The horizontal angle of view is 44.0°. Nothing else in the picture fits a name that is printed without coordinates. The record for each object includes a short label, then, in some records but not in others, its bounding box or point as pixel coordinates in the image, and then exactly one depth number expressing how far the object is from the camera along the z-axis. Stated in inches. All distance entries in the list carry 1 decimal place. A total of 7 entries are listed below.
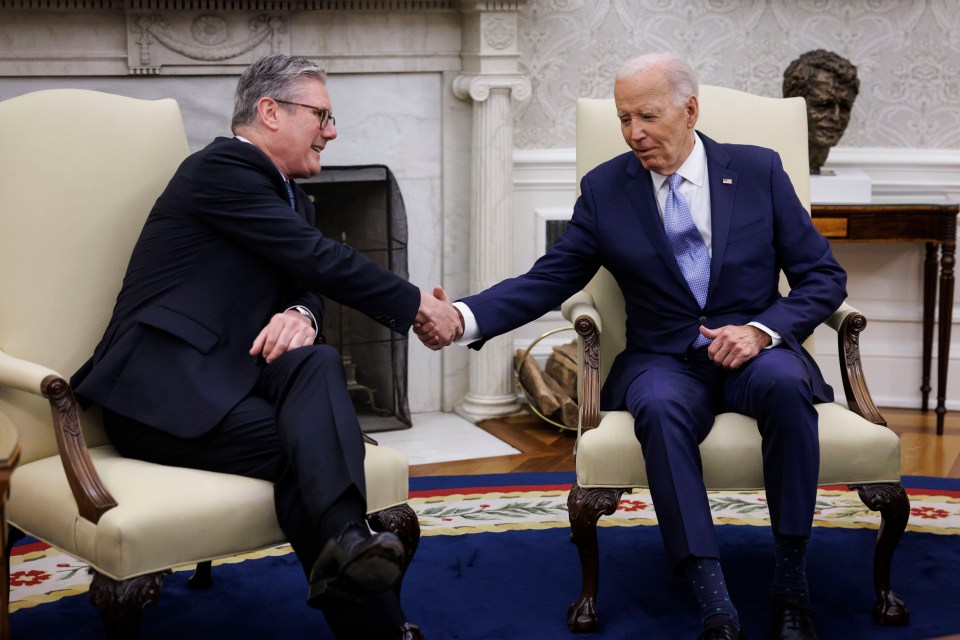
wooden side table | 165.5
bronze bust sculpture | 169.2
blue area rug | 102.1
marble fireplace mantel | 159.8
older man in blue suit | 97.0
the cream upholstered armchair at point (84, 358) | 81.4
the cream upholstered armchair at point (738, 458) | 99.0
